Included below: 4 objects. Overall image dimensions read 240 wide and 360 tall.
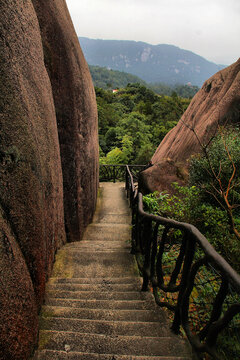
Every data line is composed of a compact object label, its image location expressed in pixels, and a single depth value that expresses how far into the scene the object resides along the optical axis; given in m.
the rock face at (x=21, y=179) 1.59
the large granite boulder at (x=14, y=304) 1.48
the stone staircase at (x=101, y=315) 1.69
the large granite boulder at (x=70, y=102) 3.90
